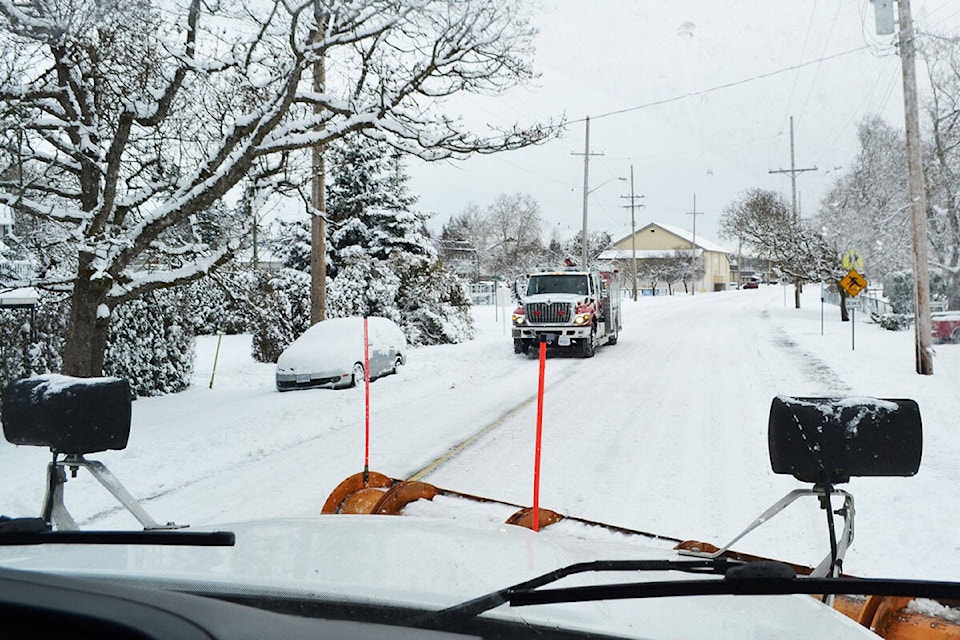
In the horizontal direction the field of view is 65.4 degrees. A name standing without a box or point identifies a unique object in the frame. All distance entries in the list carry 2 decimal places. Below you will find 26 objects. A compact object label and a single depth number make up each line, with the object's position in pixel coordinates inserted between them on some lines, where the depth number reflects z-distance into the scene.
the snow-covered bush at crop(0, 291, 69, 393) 12.23
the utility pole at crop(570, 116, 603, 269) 47.16
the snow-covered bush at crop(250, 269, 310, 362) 21.84
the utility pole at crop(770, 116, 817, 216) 51.94
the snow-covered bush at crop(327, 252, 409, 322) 25.69
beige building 99.75
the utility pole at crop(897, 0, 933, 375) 15.58
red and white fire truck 20.95
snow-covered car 15.34
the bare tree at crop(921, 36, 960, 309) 25.33
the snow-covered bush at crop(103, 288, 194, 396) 14.85
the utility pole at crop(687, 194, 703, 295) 91.94
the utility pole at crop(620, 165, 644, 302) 72.06
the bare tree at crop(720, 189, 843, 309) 37.62
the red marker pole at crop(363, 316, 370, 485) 7.72
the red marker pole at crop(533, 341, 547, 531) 4.25
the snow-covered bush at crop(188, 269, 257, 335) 13.03
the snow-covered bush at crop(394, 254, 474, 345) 27.27
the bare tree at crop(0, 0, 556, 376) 10.32
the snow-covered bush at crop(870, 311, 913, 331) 29.83
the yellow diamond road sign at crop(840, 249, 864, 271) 21.89
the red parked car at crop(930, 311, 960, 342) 21.80
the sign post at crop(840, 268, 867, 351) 20.55
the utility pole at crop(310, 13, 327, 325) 17.98
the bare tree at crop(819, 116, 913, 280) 31.44
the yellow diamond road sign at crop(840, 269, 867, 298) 20.56
